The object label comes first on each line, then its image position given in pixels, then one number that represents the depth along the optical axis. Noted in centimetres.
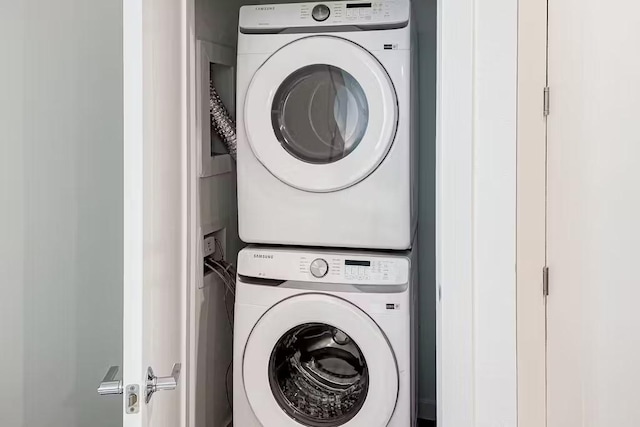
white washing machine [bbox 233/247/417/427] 194
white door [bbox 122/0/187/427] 130
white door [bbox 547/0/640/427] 138
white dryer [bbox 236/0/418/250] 195
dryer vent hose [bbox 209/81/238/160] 221
